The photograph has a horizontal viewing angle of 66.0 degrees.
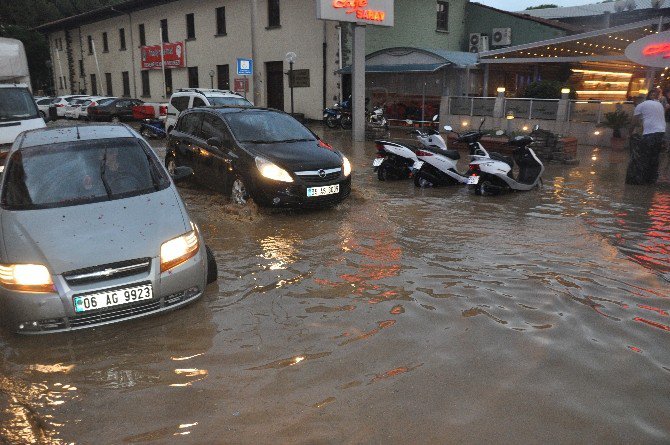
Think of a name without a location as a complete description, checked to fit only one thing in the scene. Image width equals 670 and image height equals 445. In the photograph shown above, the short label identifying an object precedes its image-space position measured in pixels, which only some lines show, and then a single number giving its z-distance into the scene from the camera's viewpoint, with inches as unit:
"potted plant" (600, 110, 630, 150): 590.2
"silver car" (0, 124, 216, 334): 153.9
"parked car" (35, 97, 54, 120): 1302.5
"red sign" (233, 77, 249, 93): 899.4
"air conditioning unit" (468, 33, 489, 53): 1129.4
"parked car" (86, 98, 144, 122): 1073.5
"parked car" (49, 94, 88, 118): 1246.7
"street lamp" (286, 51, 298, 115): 799.1
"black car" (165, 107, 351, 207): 303.1
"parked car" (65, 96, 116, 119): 1102.5
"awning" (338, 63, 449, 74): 813.2
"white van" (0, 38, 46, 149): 390.0
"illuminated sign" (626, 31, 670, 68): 371.4
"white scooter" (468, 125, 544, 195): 364.5
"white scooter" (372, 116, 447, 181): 410.9
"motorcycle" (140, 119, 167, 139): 767.7
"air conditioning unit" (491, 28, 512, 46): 1101.1
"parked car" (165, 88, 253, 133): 634.8
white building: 1037.8
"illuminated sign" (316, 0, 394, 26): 698.2
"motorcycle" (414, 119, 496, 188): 395.9
